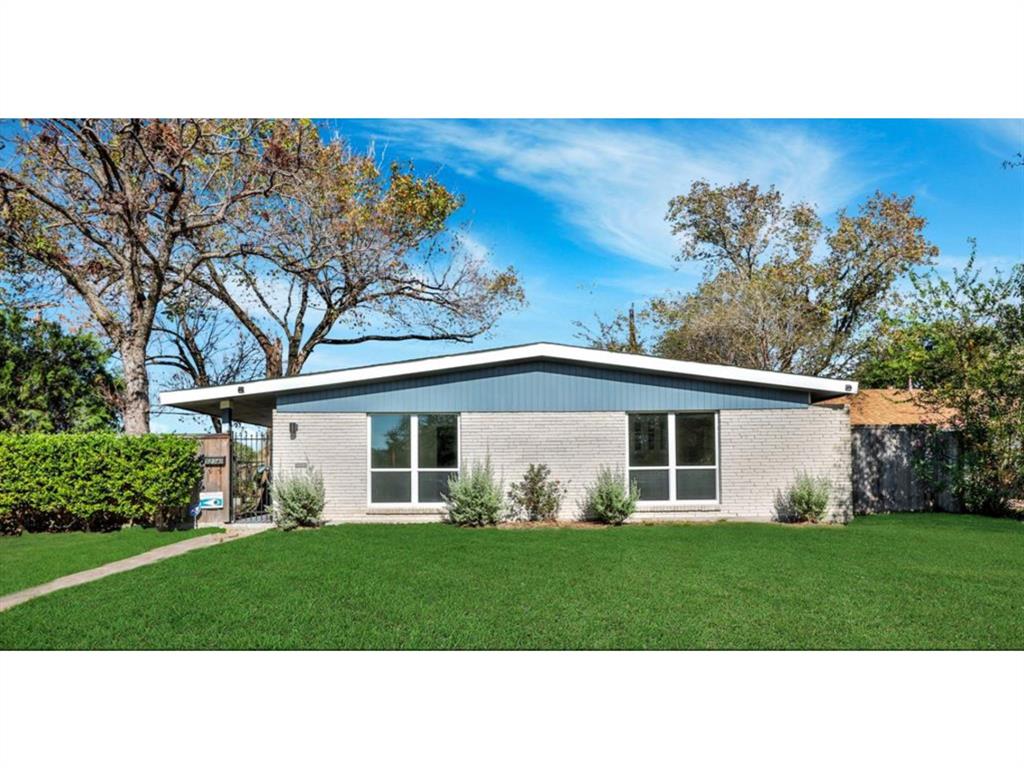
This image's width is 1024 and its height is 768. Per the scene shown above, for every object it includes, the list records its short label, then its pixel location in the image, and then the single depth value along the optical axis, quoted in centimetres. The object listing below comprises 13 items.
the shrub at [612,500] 1299
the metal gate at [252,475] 1569
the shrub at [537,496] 1348
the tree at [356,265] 2000
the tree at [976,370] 1420
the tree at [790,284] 2414
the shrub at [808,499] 1323
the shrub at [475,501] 1284
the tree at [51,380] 1702
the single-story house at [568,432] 1362
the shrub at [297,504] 1262
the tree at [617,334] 2862
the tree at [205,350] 2405
